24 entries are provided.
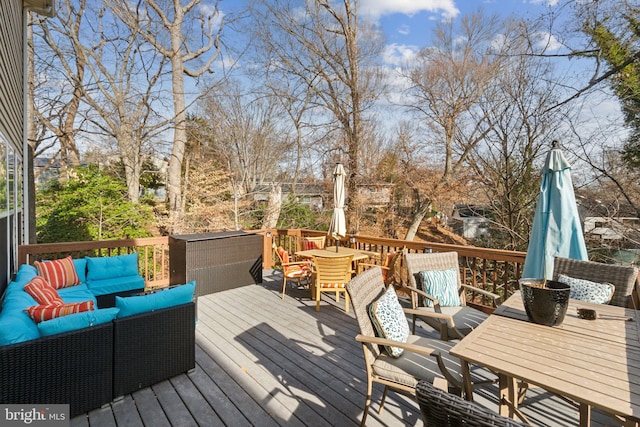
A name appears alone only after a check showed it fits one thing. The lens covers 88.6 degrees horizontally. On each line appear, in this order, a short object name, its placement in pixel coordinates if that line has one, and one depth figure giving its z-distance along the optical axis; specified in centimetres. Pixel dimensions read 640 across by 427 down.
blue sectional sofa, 209
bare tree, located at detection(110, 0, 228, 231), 946
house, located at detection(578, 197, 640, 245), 662
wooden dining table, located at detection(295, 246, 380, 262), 510
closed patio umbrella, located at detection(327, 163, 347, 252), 559
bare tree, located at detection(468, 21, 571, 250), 789
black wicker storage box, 525
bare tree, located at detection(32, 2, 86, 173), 825
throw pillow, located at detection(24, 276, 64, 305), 288
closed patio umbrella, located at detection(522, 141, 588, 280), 334
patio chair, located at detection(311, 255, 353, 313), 459
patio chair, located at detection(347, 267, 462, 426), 208
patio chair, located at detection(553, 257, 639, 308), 284
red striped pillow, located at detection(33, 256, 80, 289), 416
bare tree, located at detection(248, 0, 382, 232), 938
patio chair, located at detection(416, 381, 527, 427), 95
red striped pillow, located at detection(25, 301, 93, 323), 238
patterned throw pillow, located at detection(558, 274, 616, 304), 282
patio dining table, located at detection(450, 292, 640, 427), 140
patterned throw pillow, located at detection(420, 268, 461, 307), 340
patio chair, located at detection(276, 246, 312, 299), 526
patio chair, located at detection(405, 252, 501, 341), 292
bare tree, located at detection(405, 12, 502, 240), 955
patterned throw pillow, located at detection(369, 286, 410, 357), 232
